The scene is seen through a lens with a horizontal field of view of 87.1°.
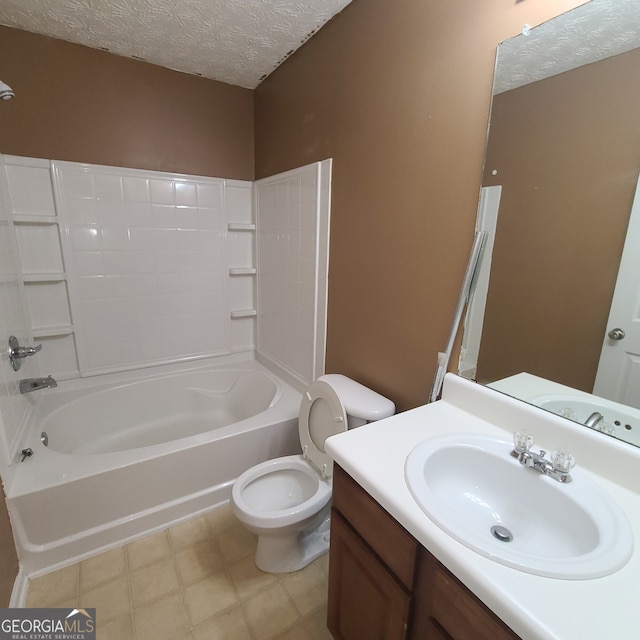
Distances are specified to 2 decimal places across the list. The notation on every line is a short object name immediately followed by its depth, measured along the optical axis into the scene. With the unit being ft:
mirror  2.68
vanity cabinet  2.06
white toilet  4.37
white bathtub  4.72
